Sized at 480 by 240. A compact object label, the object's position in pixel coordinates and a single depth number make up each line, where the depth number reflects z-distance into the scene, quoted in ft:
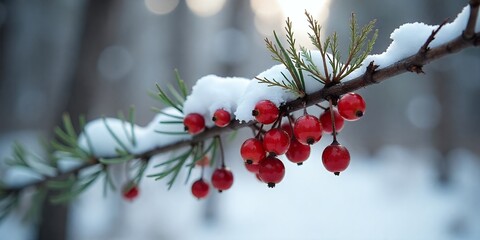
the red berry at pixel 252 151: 0.58
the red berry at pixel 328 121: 0.62
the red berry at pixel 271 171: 0.58
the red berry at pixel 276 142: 0.56
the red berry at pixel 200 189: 0.72
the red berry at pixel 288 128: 0.63
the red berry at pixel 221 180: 0.68
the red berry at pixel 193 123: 0.64
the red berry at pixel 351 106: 0.54
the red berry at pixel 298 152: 0.60
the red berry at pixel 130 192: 0.79
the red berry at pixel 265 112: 0.55
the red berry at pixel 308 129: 0.54
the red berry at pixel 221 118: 0.61
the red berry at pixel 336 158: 0.56
